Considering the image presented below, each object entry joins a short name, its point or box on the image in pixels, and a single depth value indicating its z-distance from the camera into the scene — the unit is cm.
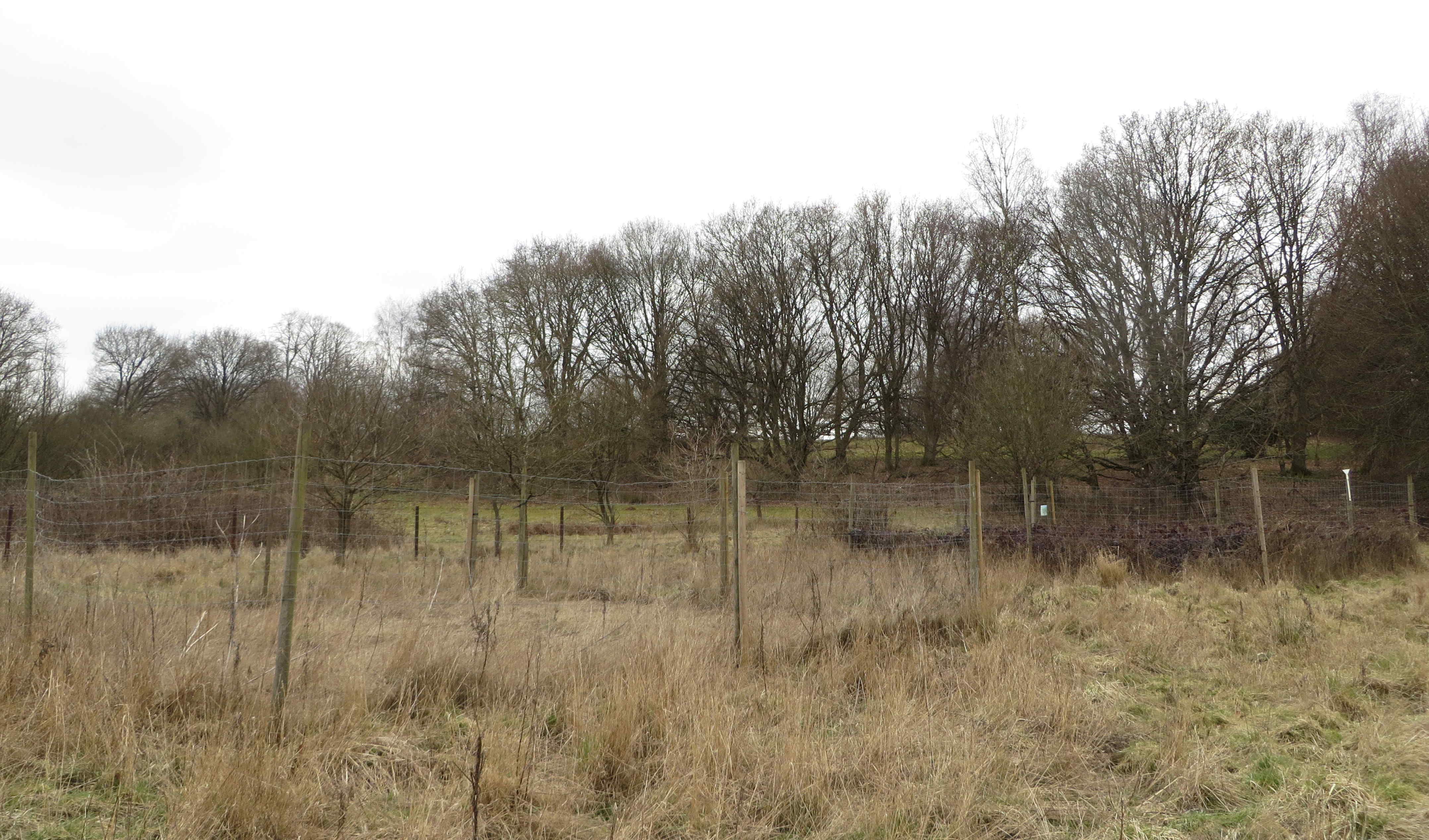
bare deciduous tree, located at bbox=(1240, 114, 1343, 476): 2438
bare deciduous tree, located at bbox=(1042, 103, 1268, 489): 2267
